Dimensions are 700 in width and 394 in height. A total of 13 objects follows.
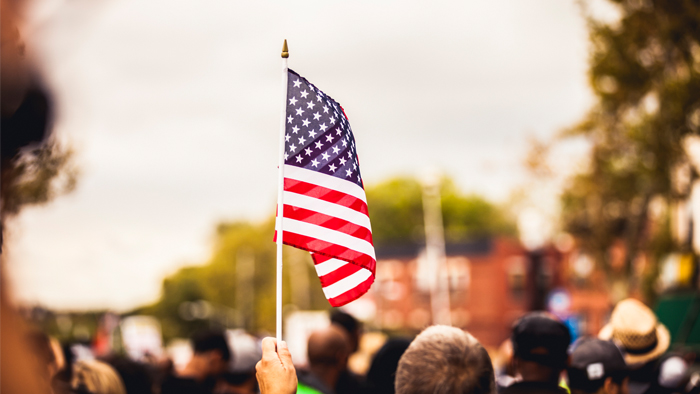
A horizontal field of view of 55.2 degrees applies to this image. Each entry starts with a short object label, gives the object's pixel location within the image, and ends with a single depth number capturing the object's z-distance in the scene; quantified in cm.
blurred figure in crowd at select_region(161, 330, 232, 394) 530
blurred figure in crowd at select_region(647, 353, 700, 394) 468
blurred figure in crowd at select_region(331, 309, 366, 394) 581
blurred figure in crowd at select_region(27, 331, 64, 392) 107
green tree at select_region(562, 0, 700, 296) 1311
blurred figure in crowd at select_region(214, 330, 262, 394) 505
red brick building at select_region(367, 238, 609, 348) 5288
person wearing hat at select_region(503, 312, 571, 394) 335
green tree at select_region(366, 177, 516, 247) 7706
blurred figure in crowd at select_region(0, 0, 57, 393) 98
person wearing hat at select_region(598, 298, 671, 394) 465
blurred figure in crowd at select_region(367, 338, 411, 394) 466
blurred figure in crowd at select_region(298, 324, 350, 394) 465
